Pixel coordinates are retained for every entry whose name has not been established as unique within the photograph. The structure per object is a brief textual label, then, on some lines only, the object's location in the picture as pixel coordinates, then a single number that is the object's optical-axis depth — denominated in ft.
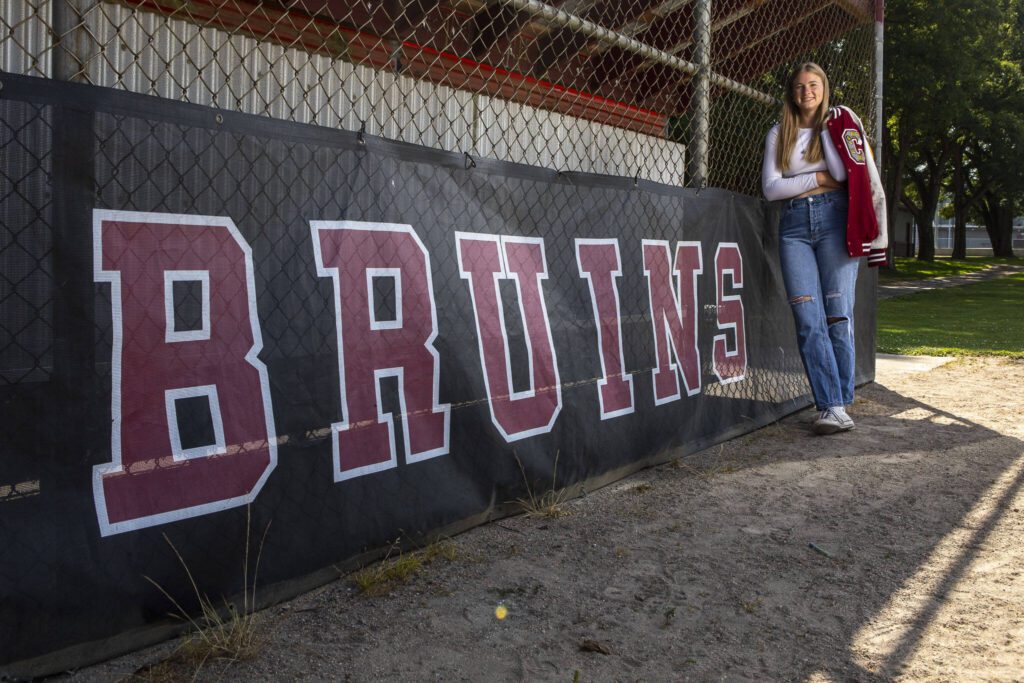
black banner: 7.11
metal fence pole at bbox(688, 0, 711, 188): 15.62
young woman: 16.80
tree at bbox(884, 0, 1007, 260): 75.25
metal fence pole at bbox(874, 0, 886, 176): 21.77
